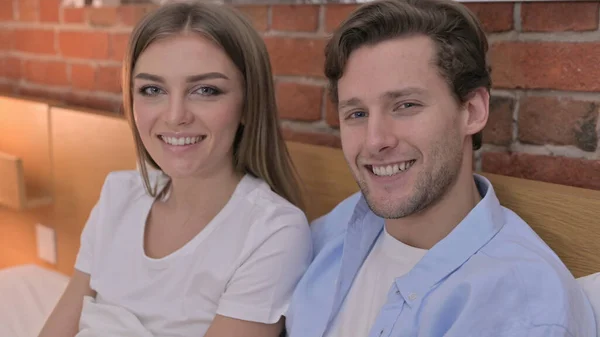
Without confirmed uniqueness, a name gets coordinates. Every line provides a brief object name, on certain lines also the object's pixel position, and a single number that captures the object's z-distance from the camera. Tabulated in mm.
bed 1509
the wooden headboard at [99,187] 996
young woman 1133
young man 854
